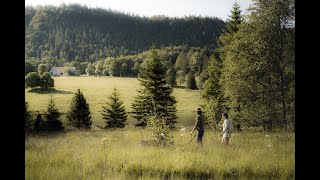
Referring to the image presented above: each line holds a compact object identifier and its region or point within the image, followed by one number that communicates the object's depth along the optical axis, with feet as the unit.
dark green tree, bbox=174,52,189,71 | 384.68
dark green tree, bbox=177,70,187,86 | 354.13
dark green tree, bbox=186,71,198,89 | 319.68
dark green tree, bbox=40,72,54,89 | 300.81
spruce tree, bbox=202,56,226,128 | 126.15
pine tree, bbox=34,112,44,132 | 127.21
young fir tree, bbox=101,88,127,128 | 152.97
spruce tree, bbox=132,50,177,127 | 124.36
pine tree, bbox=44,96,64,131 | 133.44
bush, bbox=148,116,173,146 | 40.48
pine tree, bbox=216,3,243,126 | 77.23
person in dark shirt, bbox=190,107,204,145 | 43.70
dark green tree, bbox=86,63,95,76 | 499.51
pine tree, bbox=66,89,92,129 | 150.71
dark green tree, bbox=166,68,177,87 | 332.41
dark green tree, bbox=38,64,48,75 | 346.42
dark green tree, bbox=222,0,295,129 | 67.26
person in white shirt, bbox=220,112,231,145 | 43.06
